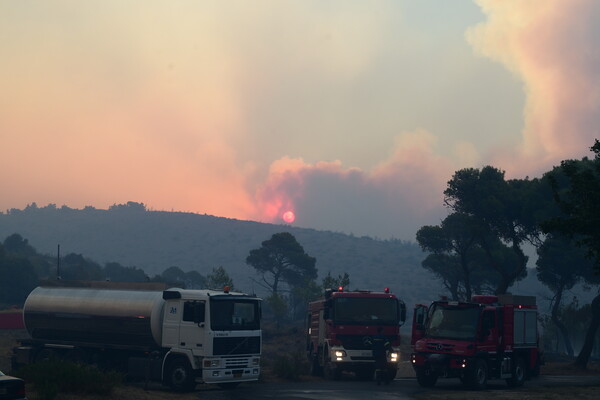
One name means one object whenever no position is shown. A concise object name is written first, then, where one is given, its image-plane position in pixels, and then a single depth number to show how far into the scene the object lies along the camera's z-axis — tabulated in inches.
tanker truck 1034.1
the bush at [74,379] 866.8
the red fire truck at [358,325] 1267.2
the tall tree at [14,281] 4266.7
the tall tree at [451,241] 2357.3
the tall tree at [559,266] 2498.8
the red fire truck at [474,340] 1155.3
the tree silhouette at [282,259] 4606.3
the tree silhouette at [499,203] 2206.0
